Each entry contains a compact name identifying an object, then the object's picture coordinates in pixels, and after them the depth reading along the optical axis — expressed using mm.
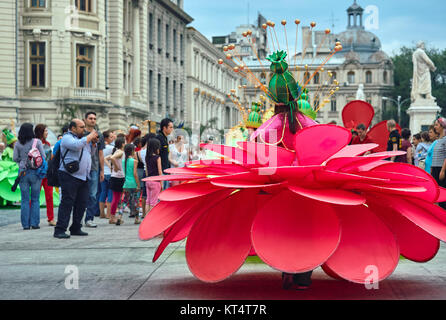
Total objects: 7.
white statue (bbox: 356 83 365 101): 48669
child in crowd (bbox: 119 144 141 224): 13016
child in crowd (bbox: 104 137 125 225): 13102
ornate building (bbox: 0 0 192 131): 37125
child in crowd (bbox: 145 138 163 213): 11945
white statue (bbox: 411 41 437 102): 31703
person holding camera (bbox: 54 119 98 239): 9938
